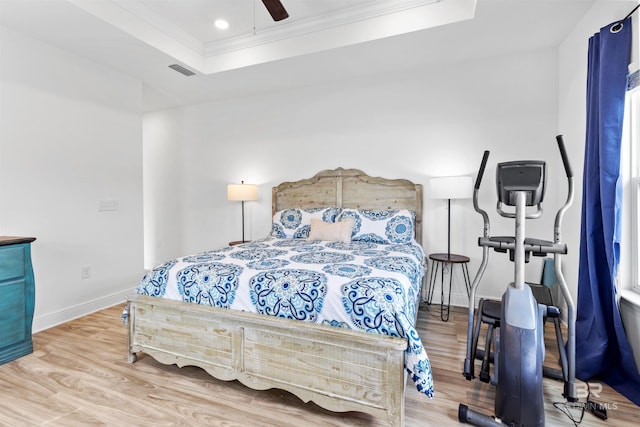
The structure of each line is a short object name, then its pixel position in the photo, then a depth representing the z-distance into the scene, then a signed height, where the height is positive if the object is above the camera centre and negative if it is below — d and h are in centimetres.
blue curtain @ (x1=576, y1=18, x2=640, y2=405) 189 -11
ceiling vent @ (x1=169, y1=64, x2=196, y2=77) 338 +154
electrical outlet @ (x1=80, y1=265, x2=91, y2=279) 319 -69
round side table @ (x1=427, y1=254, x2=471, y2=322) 302 -69
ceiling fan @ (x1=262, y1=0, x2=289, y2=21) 197 +132
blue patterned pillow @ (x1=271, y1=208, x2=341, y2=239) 356 -16
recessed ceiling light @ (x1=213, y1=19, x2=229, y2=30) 303 +183
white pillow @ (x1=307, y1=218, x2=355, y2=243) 317 -25
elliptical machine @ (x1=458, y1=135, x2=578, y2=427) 148 -58
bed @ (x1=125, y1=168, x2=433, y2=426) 154 -65
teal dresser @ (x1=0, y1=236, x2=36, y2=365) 220 -68
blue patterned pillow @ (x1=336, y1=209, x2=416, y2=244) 318 -20
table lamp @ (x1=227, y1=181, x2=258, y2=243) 400 +19
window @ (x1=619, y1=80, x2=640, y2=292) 197 +8
